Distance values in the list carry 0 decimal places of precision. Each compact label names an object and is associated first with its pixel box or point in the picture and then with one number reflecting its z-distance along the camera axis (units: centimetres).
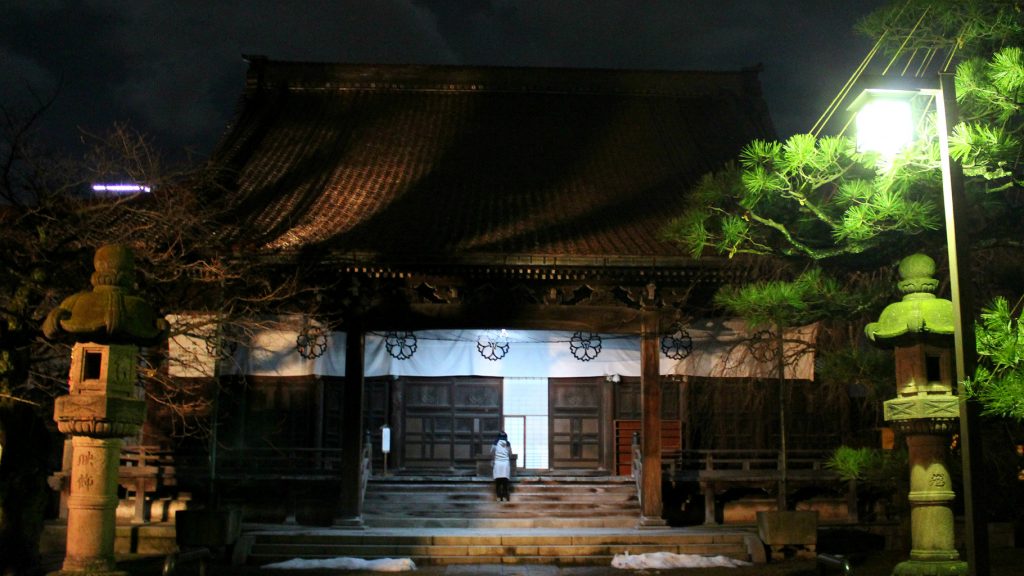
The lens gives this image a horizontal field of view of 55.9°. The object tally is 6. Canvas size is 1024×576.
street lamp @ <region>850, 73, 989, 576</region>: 739
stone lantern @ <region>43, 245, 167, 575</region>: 992
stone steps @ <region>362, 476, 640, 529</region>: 1792
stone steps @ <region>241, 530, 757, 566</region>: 1577
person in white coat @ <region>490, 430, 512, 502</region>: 1900
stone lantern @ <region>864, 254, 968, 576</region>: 906
